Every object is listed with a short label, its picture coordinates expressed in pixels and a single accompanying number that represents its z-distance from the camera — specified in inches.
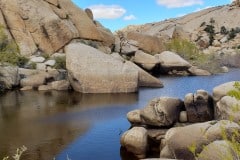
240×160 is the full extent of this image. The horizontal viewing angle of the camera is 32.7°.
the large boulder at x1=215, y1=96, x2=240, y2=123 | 659.0
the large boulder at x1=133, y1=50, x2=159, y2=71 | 1881.2
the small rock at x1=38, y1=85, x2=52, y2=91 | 1407.7
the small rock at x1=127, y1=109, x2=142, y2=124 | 801.6
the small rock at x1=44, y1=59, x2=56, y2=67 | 1616.3
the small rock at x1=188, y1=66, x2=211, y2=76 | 1959.3
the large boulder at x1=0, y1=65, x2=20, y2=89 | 1425.9
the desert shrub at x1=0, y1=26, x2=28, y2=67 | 1532.0
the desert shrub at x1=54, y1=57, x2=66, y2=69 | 1604.7
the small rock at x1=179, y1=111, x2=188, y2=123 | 784.9
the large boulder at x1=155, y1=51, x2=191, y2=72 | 1941.4
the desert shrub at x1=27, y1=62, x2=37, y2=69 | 1589.6
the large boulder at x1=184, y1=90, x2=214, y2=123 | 780.6
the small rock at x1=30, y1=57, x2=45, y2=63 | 1646.2
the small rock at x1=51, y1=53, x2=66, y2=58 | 1721.7
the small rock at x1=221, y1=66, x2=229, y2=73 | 2156.5
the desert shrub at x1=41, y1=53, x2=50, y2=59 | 1727.4
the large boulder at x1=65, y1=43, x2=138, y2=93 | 1346.0
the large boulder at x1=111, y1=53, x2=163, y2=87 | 1493.6
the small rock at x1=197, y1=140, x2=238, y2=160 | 449.7
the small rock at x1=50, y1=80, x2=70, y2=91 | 1413.6
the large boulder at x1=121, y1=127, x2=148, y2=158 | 667.4
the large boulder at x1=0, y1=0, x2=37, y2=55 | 1824.6
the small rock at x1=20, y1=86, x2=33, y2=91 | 1414.9
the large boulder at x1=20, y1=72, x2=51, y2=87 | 1451.8
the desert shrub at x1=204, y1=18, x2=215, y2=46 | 4351.4
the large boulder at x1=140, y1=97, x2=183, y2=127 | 755.4
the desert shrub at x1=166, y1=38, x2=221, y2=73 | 2136.6
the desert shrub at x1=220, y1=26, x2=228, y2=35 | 4831.7
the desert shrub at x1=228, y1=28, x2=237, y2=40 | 4475.4
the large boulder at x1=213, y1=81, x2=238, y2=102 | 758.4
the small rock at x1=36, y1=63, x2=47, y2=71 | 1584.6
